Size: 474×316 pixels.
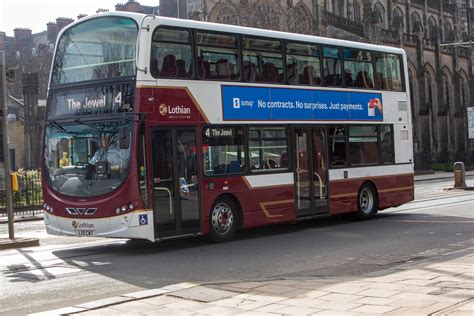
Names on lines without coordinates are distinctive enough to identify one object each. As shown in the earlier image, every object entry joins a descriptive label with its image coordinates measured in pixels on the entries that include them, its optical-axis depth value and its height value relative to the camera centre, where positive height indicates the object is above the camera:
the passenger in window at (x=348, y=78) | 16.69 +1.93
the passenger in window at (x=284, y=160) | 14.84 -0.12
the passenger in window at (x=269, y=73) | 14.45 +1.88
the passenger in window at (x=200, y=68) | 13.07 +1.87
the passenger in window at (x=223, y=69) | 13.52 +1.88
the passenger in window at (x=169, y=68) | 12.36 +1.82
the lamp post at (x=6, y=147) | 14.38 +0.51
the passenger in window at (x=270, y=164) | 14.49 -0.19
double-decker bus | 11.91 +0.63
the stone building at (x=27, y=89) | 46.00 +5.94
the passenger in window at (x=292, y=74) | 15.05 +1.91
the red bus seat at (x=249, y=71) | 14.07 +1.89
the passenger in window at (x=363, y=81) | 17.11 +1.89
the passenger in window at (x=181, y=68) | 12.68 +1.84
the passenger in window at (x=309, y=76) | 15.51 +1.88
